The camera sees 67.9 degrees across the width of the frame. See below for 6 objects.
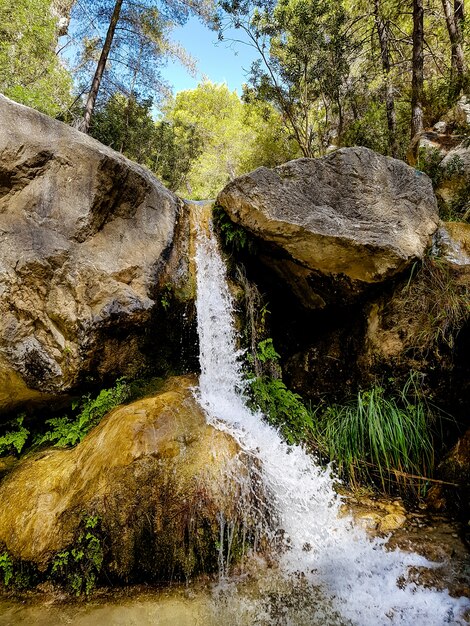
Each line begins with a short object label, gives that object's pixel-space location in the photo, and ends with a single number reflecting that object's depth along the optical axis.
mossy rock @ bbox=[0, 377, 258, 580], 2.62
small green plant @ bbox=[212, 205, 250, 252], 4.93
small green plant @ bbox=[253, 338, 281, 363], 4.53
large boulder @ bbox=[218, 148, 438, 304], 4.08
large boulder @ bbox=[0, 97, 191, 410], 3.45
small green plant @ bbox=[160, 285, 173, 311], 4.38
